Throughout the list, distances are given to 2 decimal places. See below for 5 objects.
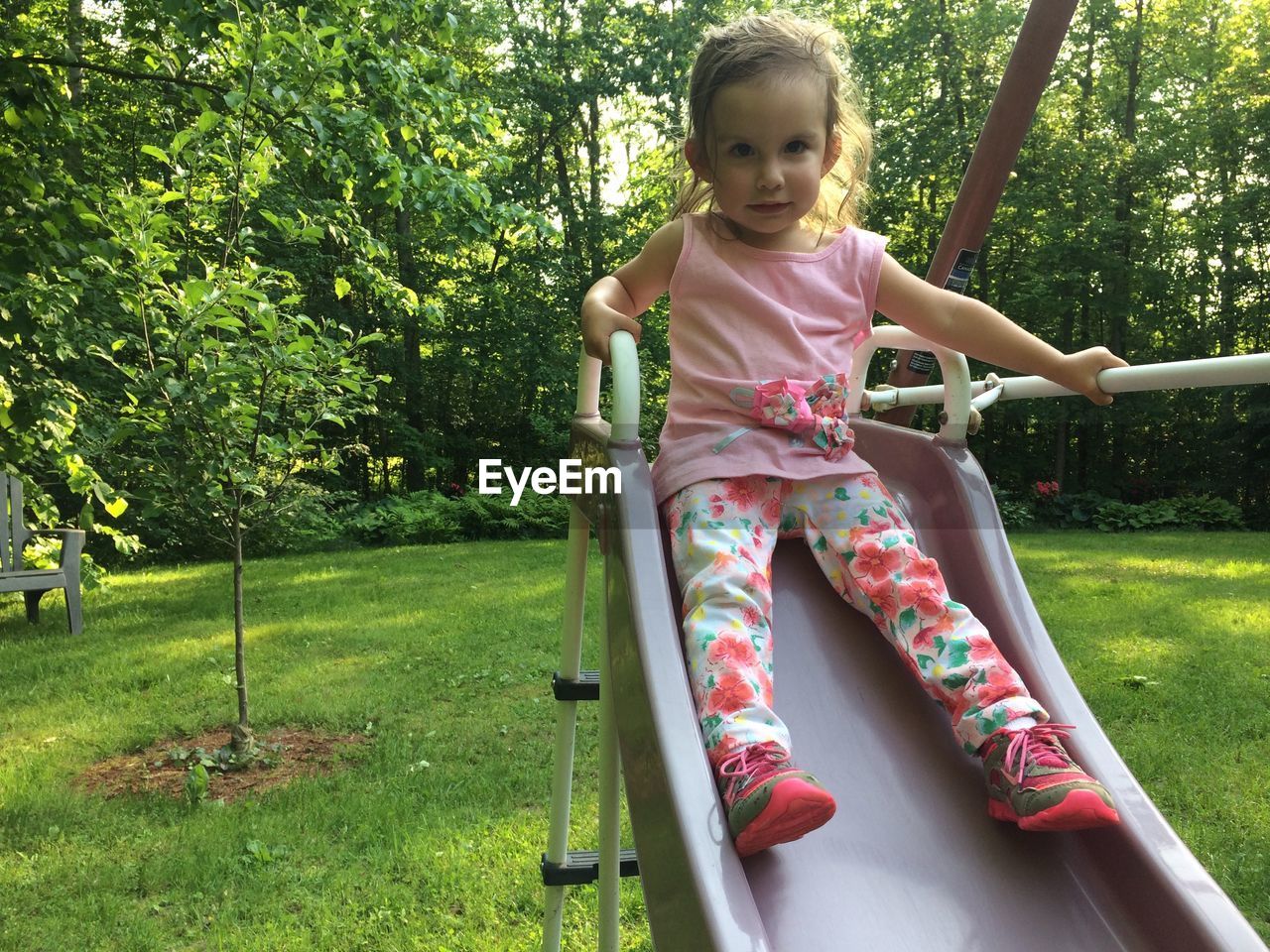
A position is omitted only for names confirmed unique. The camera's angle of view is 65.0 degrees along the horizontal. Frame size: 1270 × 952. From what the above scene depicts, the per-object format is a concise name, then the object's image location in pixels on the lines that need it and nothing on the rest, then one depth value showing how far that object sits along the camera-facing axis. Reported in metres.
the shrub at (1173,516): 11.65
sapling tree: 3.32
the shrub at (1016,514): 11.90
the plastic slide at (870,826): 1.18
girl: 1.52
